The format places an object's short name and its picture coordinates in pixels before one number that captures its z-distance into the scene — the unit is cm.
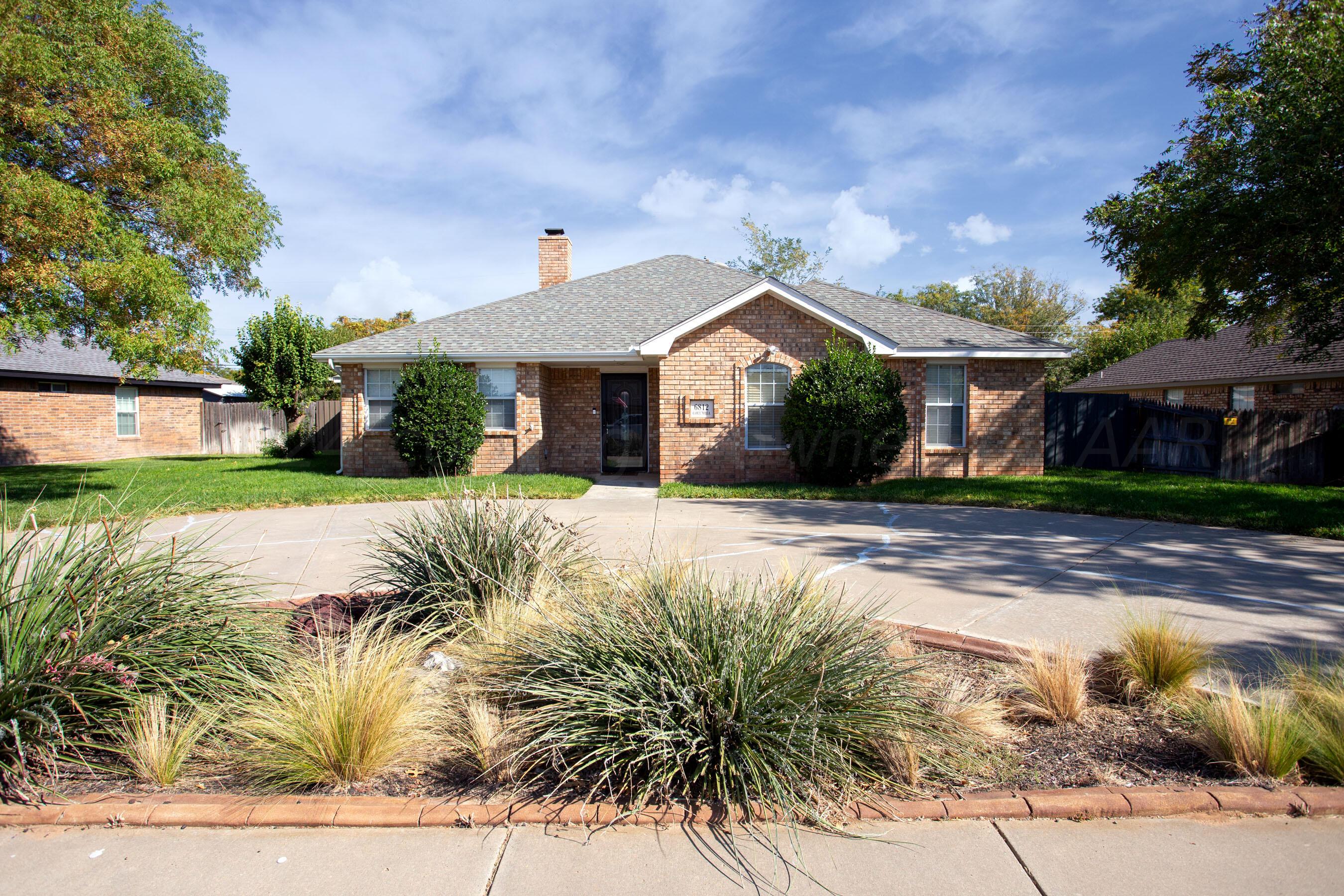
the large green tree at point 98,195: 1073
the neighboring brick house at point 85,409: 2216
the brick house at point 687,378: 1470
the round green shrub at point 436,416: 1519
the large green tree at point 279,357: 2238
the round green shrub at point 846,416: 1355
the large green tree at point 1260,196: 959
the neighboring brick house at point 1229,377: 2006
